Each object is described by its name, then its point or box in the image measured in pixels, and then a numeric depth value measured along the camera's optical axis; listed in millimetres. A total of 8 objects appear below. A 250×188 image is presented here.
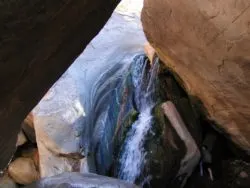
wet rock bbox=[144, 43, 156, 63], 4207
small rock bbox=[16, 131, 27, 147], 4301
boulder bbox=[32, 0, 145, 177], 3355
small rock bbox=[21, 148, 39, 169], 4267
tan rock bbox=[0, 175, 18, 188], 4172
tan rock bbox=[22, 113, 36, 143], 3886
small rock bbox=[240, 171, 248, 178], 3557
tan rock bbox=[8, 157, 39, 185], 4133
